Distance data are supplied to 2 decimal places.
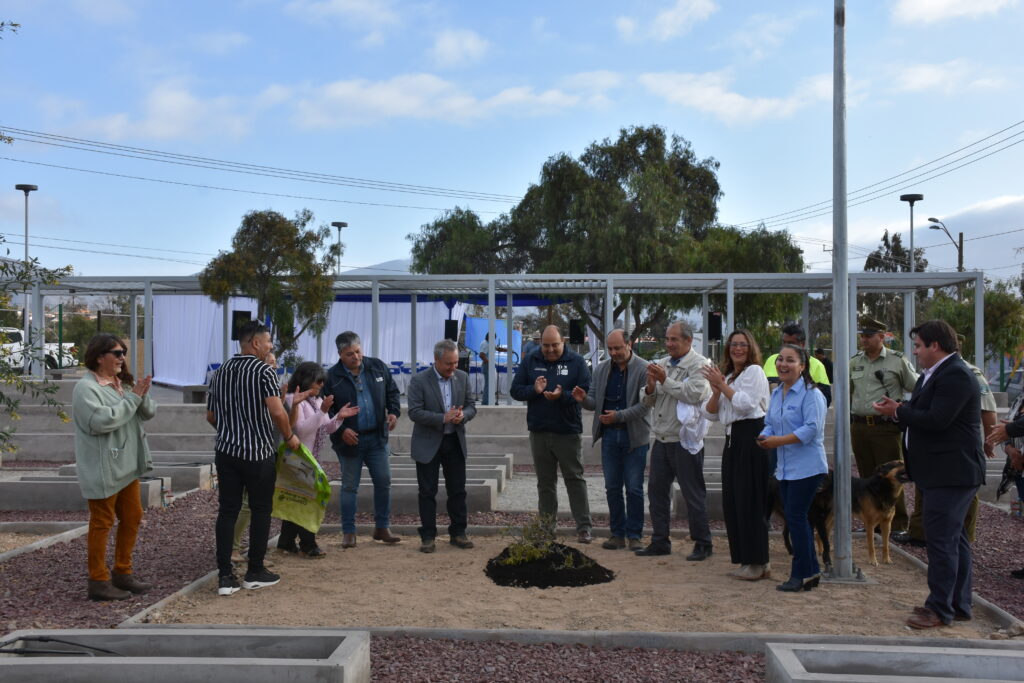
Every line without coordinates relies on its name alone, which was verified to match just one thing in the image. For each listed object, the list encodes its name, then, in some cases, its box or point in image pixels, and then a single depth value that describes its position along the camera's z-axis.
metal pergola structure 15.94
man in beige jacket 6.89
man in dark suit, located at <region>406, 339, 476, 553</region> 7.35
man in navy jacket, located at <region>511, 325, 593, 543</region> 7.48
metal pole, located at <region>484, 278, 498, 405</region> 15.90
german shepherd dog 6.60
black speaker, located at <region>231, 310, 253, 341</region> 18.73
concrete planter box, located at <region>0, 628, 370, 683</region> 3.89
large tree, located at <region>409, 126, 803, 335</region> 28.14
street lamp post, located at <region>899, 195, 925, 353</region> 17.73
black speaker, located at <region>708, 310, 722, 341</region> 22.20
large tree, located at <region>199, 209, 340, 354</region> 17.67
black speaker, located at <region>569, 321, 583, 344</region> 21.41
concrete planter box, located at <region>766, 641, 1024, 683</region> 3.95
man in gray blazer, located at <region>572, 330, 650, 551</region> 7.26
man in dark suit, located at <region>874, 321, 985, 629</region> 5.11
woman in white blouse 6.23
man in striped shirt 5.88
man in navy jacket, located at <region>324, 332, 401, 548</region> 7.29
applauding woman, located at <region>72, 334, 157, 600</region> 5.70
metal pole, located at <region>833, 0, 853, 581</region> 6.22
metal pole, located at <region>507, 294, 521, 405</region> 18.00
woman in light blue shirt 5.81
